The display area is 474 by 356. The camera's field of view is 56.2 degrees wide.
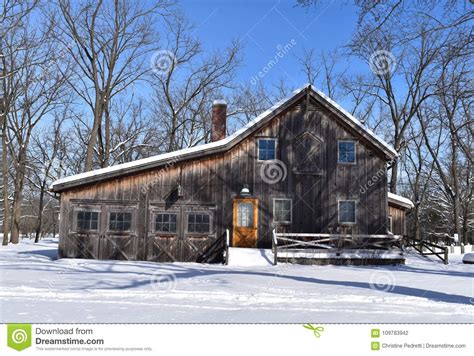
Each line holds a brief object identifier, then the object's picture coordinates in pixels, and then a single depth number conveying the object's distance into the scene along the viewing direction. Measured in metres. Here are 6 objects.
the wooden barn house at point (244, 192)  17.55
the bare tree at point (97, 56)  28.50
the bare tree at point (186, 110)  34.12
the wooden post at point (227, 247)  16.65
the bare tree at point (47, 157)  37.23
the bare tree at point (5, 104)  21.99
